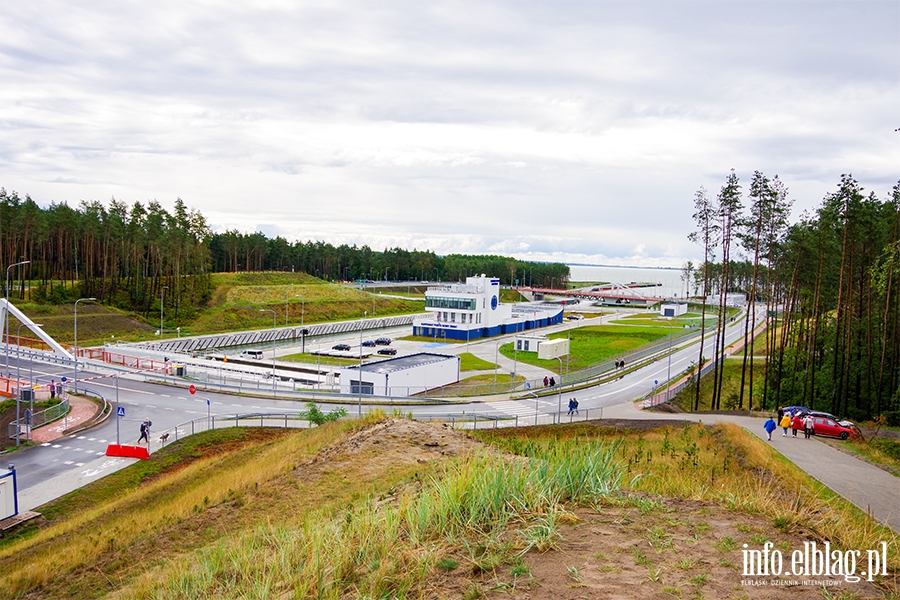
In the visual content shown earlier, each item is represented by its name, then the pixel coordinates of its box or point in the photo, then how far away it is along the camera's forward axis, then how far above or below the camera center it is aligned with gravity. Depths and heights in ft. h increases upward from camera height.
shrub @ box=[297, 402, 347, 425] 98.53 -25.24
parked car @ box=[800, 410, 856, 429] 88.31 -19.88
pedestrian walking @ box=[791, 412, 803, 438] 88.11 -20.70
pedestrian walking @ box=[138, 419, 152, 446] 97.96 -27.80
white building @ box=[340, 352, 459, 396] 150.10 -27.15
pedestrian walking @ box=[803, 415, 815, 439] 85.13 -20.32
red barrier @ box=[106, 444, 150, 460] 93.78 -29.98
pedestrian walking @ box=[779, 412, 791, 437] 87.25 -20.08
